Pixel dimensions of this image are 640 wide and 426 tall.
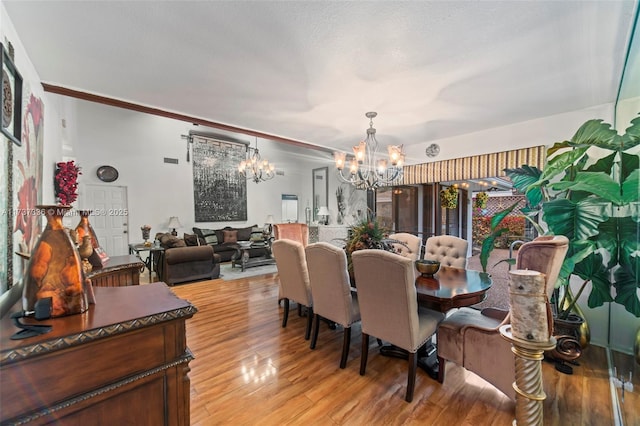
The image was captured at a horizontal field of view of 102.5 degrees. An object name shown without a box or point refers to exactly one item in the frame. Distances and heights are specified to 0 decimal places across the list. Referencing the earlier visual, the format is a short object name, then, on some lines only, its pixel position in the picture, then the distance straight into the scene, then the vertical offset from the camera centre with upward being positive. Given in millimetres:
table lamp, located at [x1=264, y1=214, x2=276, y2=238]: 7823 -511
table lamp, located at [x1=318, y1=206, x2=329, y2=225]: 7626 -231
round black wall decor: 6121 +897
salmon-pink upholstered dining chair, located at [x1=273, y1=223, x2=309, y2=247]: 3935 -378
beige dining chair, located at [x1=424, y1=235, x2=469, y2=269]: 2943 -537
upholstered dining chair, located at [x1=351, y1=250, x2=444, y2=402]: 1798 -724
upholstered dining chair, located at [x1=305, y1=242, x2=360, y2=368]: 2219 -712
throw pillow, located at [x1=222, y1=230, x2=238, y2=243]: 7300 -788
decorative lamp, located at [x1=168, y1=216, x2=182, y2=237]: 6703 -364
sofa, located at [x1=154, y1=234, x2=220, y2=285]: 4703 -1042
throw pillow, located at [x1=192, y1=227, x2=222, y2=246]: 6805 -730
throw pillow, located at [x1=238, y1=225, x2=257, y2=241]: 7766 -767
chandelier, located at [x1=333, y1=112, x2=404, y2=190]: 3060 +516
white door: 6105 -115
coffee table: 5973 -1201
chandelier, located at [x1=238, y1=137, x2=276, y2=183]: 6496 +1103
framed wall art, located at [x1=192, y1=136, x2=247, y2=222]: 7583 +854
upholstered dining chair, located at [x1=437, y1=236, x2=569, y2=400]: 1626 -952
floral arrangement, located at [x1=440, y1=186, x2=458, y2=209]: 4926 +174
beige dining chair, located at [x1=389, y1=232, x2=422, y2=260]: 3269 -528
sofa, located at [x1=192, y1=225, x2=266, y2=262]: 6566 -832
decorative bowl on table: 2412 -582
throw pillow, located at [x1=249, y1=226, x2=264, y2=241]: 6570 -711
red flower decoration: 2949 +352
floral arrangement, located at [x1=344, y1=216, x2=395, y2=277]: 2559 -312
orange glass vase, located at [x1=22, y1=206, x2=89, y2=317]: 893 -224
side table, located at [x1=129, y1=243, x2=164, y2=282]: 5277 -896
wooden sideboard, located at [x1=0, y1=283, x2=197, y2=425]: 691 -485
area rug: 5371 -1407
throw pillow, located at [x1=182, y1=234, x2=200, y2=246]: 6105 -730
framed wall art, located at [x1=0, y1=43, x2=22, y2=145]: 1256 +600
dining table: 1926 -677
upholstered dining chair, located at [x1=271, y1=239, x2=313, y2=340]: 2674 -691
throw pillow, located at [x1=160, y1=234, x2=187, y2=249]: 5402 -687
